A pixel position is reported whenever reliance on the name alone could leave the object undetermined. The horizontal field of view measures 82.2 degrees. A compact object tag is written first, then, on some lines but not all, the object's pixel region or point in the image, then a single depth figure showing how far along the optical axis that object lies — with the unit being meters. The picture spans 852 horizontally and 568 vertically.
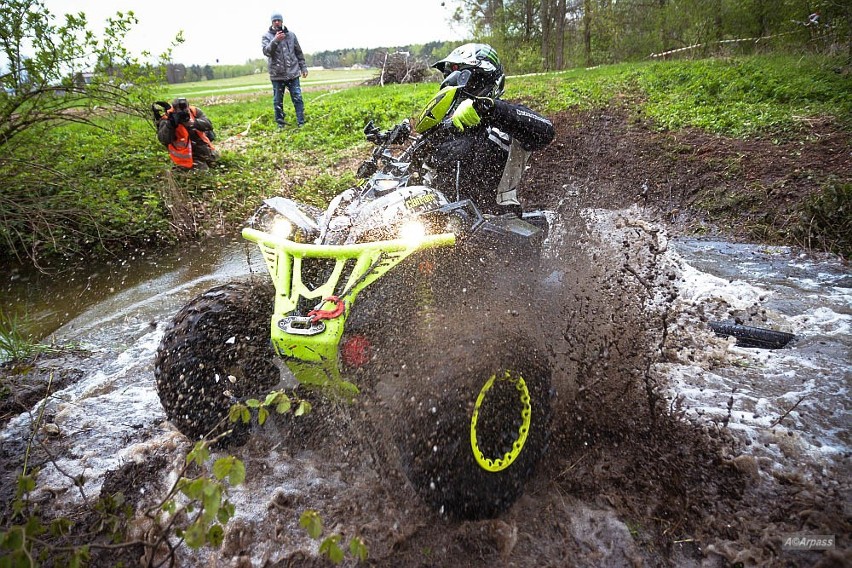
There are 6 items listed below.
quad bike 2.24
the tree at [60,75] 4.94
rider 3.74
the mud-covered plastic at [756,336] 3.91
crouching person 7.43
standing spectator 10.48
